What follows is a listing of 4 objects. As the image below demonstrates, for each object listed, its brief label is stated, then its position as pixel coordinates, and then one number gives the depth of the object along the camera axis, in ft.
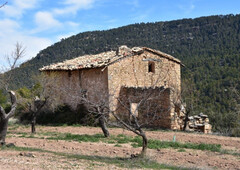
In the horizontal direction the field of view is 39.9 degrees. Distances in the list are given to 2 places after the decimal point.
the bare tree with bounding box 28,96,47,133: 48.29
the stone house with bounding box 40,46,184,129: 59.47
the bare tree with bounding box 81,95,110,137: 42.43
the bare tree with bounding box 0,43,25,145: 31.62
